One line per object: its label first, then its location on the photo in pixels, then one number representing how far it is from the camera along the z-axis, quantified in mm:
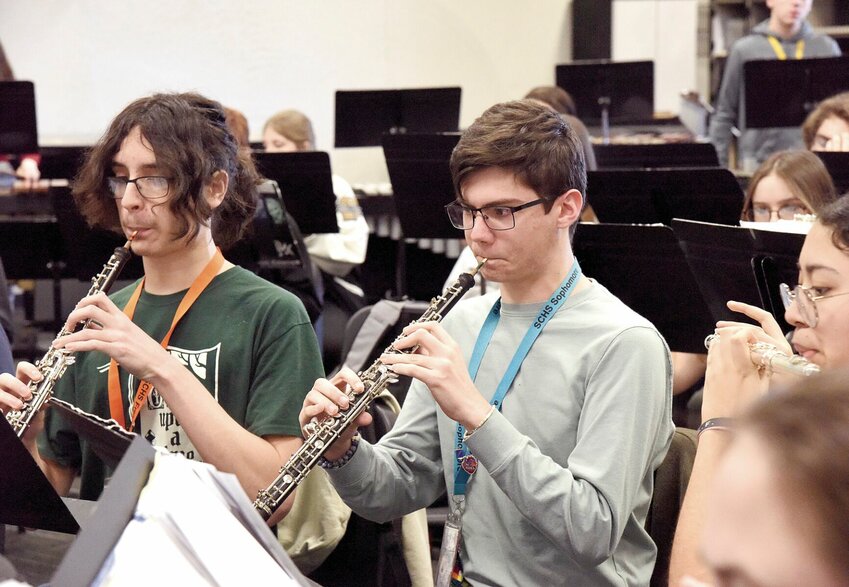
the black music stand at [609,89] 6949
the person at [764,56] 6051
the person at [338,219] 4887
